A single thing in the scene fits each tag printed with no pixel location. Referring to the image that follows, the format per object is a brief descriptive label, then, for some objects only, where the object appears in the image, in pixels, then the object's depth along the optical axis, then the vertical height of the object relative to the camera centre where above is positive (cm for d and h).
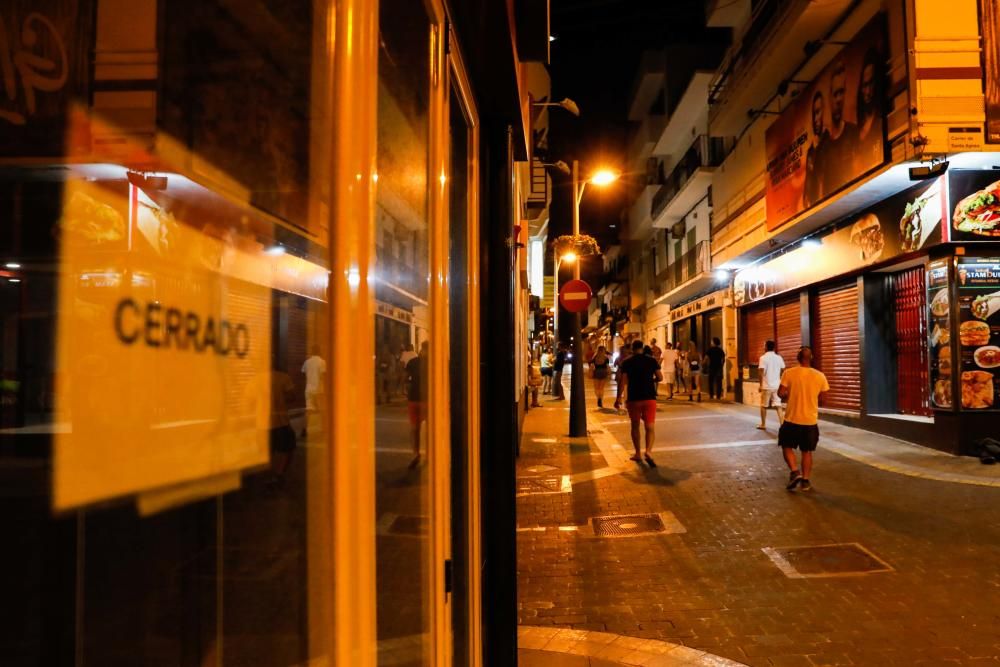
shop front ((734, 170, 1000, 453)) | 1002 +92
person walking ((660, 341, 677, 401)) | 2405 -25
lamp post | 1264 -74
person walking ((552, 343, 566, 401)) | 2634 -81
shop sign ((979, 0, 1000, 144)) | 954 +461
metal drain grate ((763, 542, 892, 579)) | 513 -171
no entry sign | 1264 +129
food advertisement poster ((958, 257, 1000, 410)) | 1000 +53
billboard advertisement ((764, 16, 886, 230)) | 1107 +462
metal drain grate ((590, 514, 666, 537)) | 645 -174
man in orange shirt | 759 -64
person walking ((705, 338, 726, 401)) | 2005 -25
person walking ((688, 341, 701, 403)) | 2106 -26
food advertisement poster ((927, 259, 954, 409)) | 1018 +42
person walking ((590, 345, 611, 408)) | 1916 -28
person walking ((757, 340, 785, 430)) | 1260 -30
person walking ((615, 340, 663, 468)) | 962 -45
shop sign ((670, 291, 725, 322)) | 2353 +221
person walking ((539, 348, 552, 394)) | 2881 -53
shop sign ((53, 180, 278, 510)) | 126 +3
